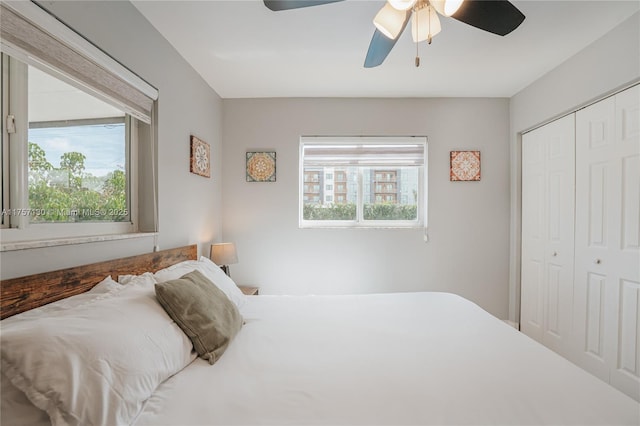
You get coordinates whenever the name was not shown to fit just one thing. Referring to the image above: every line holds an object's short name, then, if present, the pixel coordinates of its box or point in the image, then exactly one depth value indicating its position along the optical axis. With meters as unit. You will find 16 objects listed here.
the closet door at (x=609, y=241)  1.84
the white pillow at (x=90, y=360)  0.71
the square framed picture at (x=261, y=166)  3.05
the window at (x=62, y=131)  1.08
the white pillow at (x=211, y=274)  1.59
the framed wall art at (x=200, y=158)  2.35
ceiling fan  1.28
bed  0.76
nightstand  2.63
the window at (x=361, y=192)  3.12
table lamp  2.53
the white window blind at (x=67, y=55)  1.04
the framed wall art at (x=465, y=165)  3.03
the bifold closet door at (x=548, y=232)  2.34
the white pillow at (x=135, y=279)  1.37
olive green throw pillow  1.18
